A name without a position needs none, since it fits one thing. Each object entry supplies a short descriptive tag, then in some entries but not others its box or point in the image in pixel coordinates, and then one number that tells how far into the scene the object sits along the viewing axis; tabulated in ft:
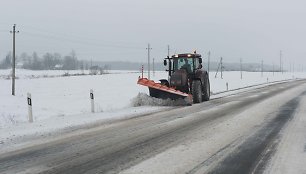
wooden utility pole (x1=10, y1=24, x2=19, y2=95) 111.44
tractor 67.10
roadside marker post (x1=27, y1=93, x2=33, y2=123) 45.99
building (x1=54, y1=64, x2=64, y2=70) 570.87
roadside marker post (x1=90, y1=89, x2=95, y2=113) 56.80
